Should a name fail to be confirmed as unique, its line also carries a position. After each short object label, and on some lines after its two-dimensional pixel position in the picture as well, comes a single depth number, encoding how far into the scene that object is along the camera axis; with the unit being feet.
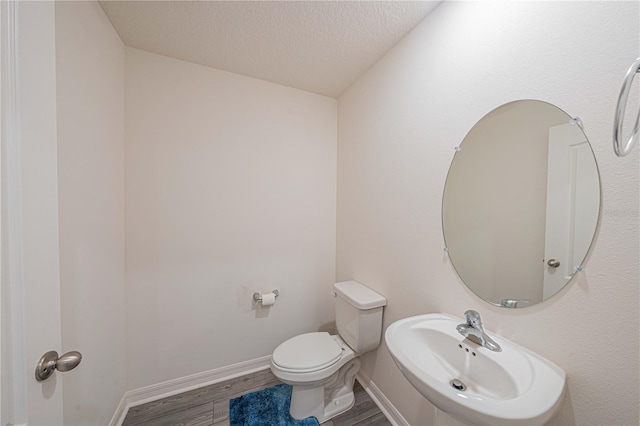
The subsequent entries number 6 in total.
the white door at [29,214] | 1.54
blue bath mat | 4.71
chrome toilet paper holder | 6.05
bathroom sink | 2.09
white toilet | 4.57
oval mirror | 2.51
